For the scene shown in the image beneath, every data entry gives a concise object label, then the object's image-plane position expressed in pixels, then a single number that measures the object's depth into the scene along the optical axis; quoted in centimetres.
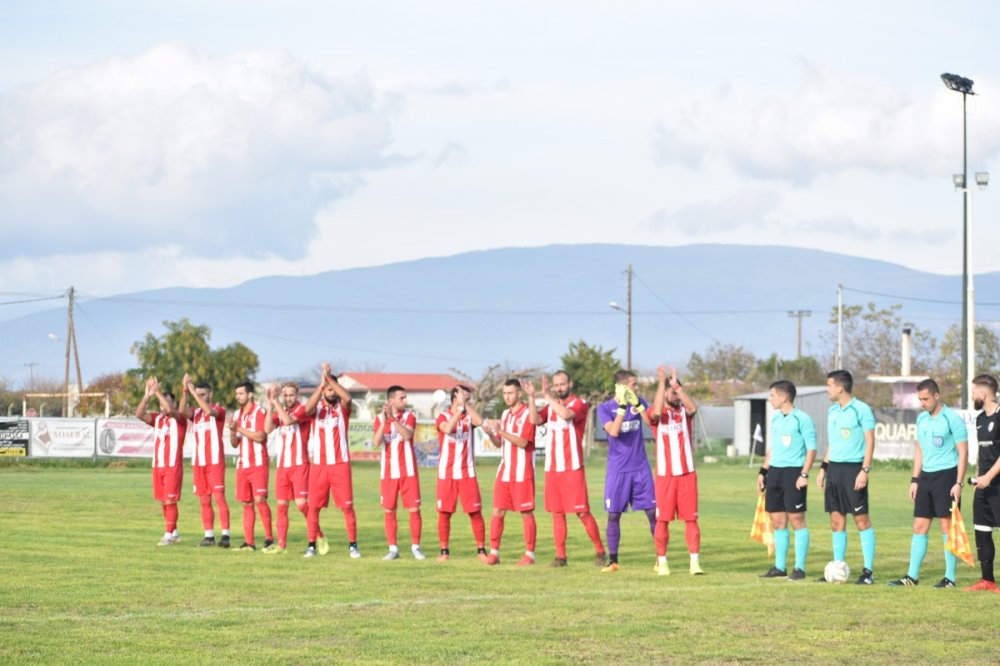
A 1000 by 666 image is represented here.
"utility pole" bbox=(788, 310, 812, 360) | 10612
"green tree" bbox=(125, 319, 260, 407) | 7700
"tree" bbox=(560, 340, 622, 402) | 7888
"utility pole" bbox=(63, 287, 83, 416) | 7188
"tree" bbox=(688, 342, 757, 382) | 12488
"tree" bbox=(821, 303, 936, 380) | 9994
